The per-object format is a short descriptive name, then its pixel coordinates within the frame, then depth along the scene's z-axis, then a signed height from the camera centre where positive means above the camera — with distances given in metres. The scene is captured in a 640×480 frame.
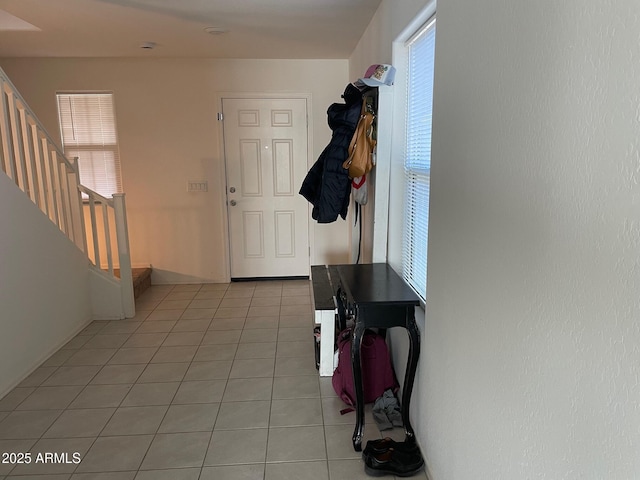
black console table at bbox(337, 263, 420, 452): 1.92 -0.69
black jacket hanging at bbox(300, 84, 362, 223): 2.68 -0.07
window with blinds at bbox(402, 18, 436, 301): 2.08 +0.02
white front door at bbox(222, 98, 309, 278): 4.52 -0.26
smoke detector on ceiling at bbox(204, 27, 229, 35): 3.32 +0.99
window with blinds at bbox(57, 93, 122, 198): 4.42 +0.26
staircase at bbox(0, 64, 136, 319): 3.09 -0.34
